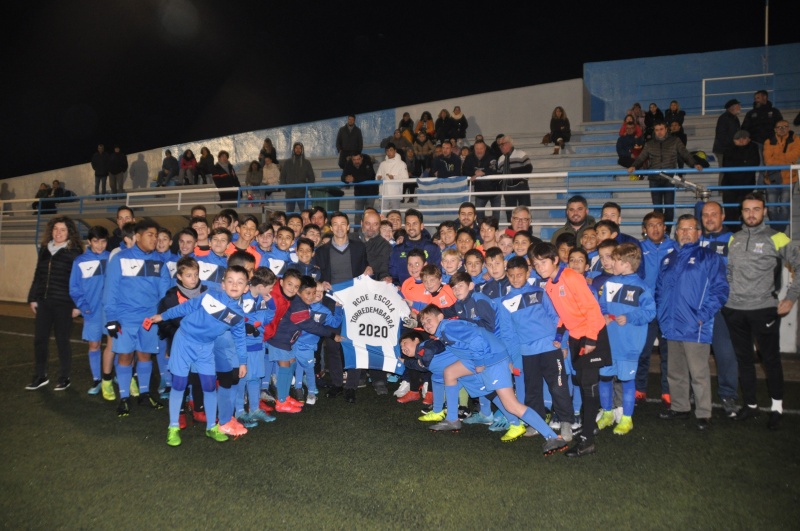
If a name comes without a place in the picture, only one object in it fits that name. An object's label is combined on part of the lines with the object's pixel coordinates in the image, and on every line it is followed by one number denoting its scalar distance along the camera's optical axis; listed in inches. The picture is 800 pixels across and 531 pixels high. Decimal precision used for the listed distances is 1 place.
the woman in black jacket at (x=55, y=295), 279.3
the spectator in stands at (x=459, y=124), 575.5
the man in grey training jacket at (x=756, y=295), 225.1
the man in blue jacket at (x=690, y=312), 222.5
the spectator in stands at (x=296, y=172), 538.0
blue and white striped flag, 439.5
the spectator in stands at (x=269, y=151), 598.5
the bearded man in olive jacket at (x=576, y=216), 282.8
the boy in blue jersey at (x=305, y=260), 274.7
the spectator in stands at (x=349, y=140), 548.7
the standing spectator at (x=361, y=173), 483.8
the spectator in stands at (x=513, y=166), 428.8
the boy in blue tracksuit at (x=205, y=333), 210.1
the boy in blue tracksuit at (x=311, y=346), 260.2
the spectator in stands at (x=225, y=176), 599.8
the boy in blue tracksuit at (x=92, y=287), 273.6
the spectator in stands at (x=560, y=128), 552.4
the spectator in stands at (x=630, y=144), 478.6
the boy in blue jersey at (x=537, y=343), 208.1
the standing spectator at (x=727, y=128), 428.1
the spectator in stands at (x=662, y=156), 400.8
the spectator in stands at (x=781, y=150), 395.5
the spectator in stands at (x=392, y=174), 464.8
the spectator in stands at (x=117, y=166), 737.6
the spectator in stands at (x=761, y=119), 438.3
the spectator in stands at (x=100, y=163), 737.0
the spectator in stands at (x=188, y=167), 717.9
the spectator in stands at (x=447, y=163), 468.9
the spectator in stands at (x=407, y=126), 589.0
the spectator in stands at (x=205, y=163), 671.8
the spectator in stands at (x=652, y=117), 507.8
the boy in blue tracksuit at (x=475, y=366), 204.2
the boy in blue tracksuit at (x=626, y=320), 216.1
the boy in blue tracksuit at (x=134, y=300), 249.8
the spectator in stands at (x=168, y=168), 731.4
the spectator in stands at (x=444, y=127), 577.0
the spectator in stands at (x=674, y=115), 497.4
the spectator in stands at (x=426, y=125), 587.2
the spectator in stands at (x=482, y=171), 434.6
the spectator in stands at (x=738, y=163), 385.7
